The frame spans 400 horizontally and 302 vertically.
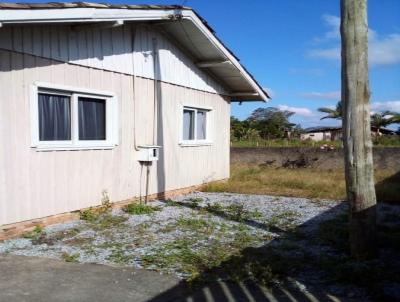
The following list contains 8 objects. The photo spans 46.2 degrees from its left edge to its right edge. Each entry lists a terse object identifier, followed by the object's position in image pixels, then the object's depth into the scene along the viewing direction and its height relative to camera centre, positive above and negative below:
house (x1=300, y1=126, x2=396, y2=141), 44.75 +0.18
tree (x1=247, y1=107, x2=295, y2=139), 42.69 +1.24
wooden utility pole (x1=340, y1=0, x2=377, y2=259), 5.77 +0.05
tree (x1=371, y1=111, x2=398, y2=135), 37.66 +1.15
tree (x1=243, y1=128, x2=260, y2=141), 33.53 -0.02
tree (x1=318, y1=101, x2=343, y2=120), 40.73 +1.81
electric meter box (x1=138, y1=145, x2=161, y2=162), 10.12 -0.41
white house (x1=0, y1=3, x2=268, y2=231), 7.23 +0.65
